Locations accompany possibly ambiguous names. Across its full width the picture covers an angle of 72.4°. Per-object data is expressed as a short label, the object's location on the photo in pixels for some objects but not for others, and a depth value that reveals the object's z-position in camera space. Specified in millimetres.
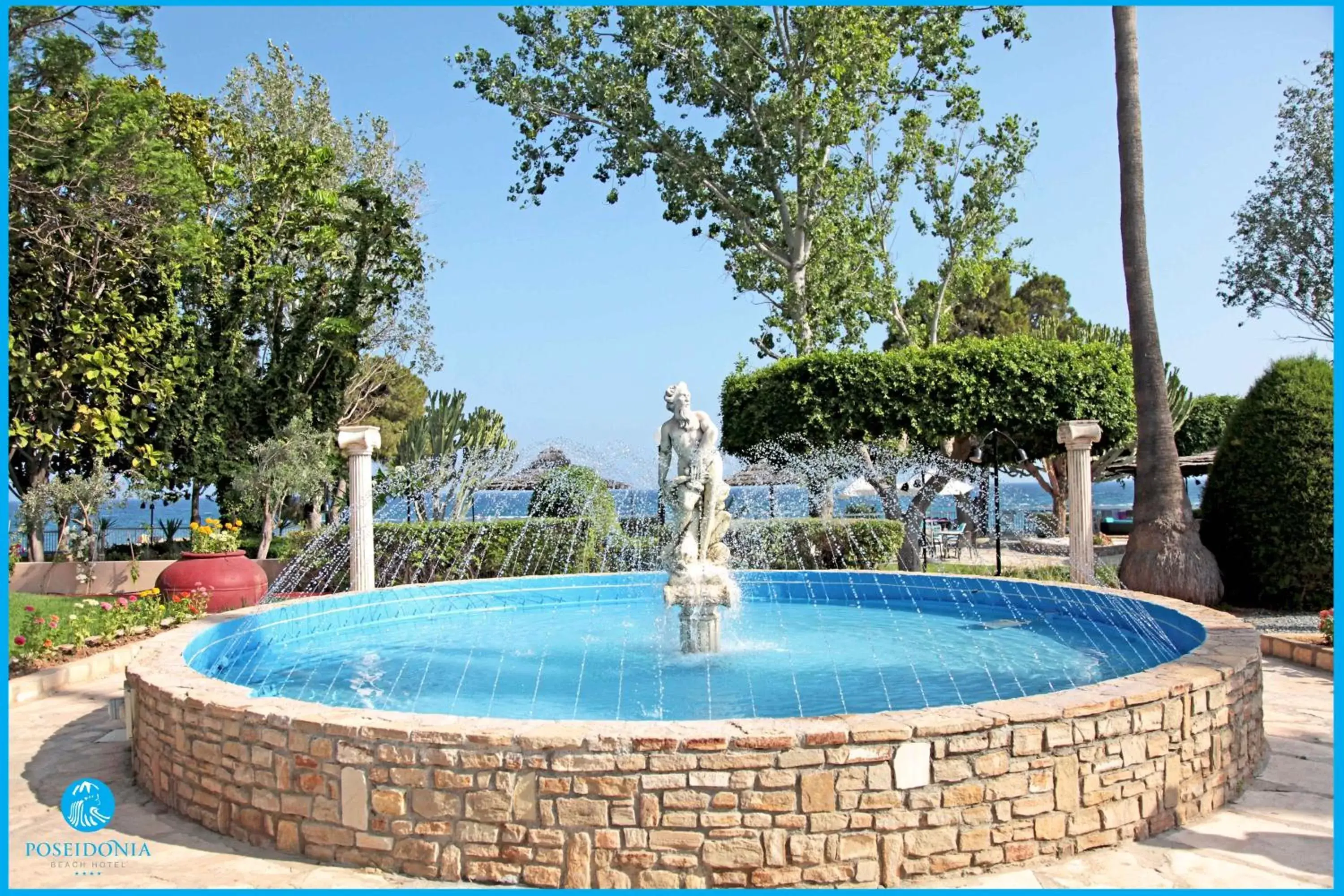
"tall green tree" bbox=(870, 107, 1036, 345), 22984
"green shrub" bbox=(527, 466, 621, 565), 16984
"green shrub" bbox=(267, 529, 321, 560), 16859
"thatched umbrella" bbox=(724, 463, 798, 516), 18625
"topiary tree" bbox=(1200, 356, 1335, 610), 11281
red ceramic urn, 12531
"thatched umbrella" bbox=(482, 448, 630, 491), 18891
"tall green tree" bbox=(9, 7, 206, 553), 13875
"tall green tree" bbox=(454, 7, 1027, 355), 19969
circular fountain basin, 4262
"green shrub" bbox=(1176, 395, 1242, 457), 31250
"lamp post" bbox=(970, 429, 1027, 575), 13672
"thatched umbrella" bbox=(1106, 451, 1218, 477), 23970
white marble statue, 8492
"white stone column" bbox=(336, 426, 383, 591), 13469
